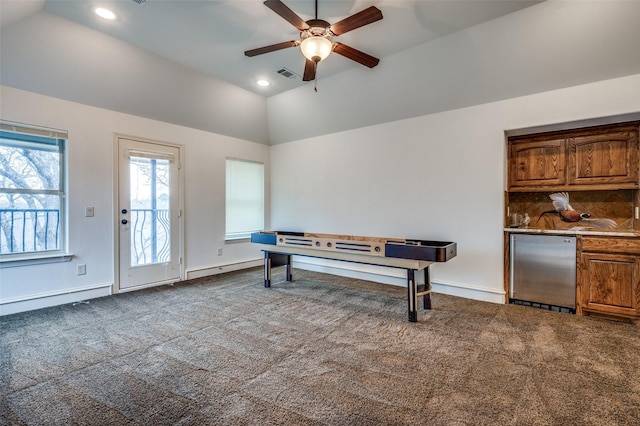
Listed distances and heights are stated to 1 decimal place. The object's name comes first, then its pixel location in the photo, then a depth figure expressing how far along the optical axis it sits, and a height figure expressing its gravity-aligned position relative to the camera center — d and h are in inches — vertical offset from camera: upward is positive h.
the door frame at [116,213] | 153.2 -0.5
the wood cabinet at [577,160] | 124.7 +24.2
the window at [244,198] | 211.2 +10.3
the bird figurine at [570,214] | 134.3 -1.3
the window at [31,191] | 124.9 +9.5
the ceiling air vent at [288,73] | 157.8 +78.0
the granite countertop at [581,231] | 115.8 -8.7
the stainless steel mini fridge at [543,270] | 127.0 -27.0
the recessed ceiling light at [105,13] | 110.4 +77.5
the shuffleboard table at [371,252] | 112.0 -17.6
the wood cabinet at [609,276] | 114.6 -26.7
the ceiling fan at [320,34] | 85.2 +58.9
